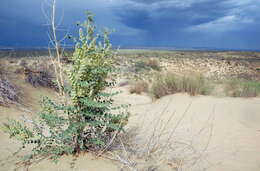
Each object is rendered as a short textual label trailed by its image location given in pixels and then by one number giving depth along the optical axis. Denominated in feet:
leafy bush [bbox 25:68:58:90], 24.18
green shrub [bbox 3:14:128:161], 6.87
